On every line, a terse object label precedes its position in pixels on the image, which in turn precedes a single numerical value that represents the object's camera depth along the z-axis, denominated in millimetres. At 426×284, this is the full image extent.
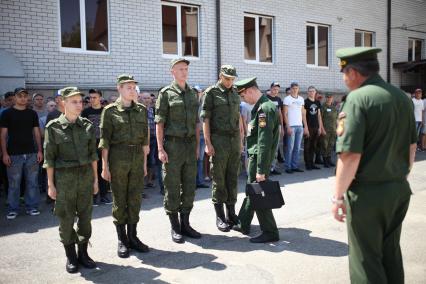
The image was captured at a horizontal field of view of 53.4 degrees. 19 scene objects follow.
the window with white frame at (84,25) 9312
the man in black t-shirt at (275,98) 9945
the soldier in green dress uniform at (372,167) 2701
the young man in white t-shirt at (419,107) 13984
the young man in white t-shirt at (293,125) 10188
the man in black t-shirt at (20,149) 6535
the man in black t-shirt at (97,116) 7184
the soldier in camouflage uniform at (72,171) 4180
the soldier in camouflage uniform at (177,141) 5152
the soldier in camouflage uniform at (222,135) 5457
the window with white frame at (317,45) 14258
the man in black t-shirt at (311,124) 10656
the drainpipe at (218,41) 11555
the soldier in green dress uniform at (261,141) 4852
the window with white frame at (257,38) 12672
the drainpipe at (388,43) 16406
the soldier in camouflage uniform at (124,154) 4652
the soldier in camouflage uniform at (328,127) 10922
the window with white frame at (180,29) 10938
